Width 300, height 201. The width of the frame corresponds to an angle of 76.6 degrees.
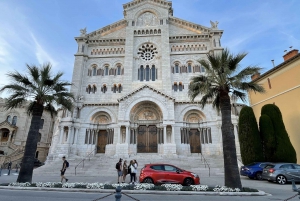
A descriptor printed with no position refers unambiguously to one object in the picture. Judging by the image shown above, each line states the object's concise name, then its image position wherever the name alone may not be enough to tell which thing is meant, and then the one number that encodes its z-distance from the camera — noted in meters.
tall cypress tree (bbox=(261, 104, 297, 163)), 16.52
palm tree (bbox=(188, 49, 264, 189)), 11.25
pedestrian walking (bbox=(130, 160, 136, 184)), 12.67
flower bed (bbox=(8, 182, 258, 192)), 9.53
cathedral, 24.39
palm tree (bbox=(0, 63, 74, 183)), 13.12
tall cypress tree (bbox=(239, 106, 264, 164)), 17.19
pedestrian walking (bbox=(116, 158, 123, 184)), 12.92
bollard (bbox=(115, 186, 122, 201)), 4.72
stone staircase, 17.77
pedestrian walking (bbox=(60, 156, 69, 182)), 12.73
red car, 11.62
